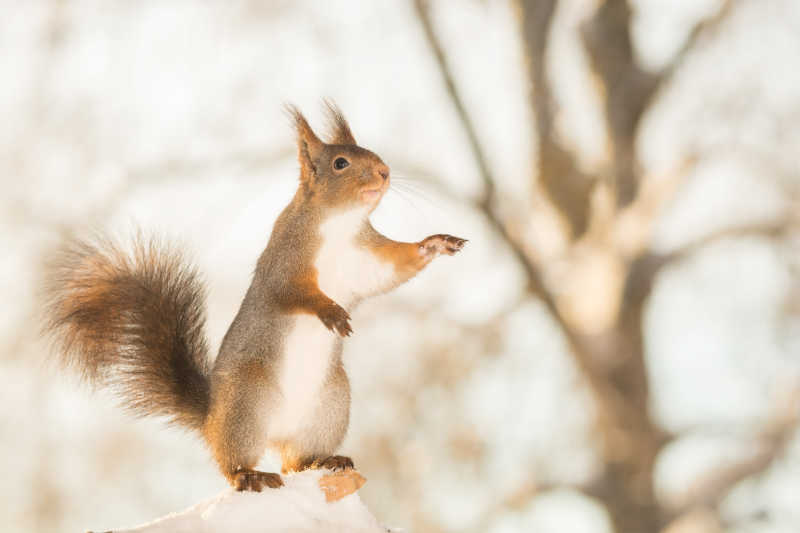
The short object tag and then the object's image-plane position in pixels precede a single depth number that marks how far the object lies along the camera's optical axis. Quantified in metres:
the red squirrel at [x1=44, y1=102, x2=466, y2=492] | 5.27
